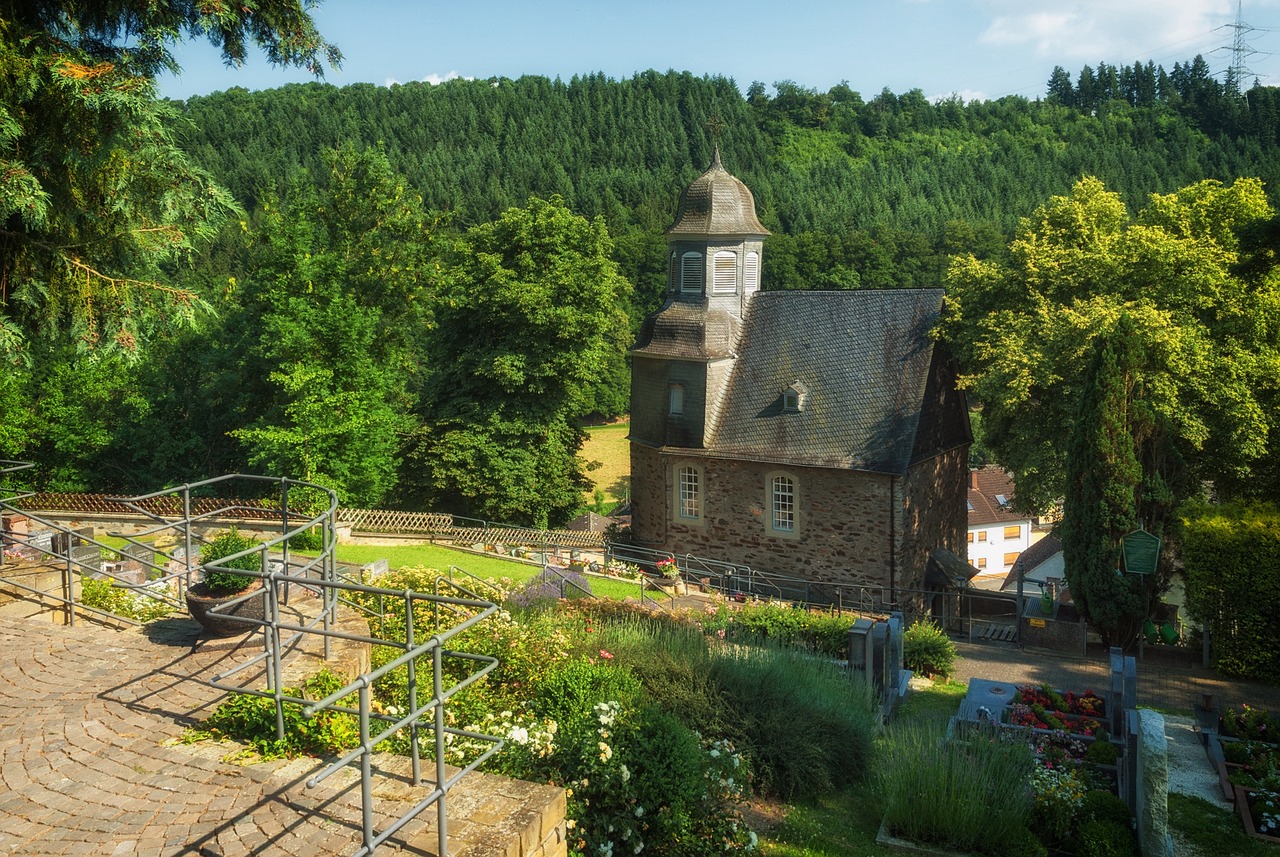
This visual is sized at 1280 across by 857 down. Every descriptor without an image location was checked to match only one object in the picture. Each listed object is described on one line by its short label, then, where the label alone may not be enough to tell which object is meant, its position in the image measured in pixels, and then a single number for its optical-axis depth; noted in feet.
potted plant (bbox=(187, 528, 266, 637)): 27.66
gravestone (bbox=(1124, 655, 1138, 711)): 39.65
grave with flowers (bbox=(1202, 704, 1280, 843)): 33.37
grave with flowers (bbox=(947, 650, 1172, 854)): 30.07
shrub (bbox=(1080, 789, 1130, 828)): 31.19
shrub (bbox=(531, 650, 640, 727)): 28.84
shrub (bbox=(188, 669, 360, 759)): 22.34
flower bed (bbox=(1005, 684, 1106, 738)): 41.01
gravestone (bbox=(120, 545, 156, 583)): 40.17
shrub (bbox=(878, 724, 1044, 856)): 29.63
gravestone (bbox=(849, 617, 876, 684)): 44.80
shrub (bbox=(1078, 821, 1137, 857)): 29.48
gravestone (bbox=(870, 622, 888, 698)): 45.73
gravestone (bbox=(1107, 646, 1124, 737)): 40.83
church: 81.76
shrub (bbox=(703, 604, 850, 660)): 49.62
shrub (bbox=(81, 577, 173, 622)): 32.63
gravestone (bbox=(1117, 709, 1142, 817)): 33.37
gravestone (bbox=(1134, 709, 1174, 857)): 29.71
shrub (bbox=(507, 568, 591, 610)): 41.95
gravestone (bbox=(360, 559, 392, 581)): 42.45
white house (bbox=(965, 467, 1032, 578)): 177.78
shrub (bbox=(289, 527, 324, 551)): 70.03
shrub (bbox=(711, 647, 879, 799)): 33.17
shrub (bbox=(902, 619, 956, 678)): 56.44
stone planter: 27.48
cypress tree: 62.75
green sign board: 61.77
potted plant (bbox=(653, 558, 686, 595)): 78.38
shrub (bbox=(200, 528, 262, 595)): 28.07
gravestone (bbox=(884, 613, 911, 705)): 46.80
